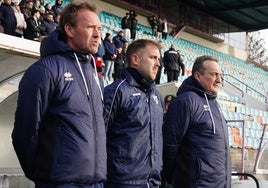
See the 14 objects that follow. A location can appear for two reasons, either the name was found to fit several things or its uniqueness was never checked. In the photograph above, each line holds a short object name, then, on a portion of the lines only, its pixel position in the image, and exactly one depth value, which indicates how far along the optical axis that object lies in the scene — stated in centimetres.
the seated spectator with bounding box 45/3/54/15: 1051
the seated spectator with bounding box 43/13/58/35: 939
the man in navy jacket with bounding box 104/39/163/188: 287
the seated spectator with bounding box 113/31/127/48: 1296
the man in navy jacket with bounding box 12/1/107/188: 217
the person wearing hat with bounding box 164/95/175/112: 530
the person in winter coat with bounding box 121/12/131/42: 1622
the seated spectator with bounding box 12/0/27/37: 894
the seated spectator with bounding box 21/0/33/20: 967
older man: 335
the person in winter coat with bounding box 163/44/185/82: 1365
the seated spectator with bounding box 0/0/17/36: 850
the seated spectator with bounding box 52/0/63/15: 1149
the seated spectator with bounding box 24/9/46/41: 885
